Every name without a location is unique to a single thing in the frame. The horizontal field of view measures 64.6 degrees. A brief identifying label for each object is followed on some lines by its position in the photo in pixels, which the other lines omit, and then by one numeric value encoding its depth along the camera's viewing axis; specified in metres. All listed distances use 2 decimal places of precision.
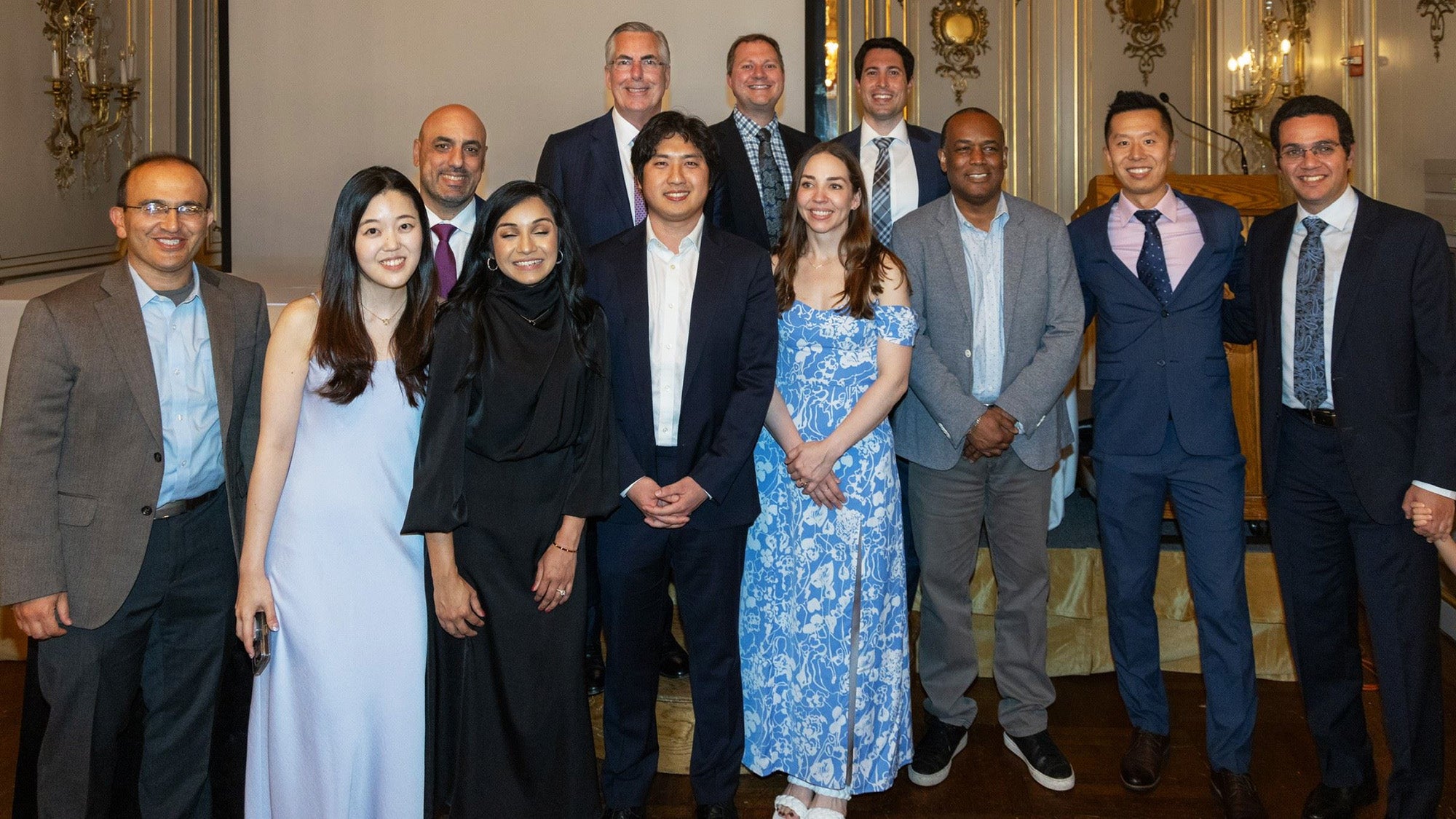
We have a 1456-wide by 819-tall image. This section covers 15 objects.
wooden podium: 3.66
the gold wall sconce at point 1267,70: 6.54
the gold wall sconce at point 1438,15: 4.80
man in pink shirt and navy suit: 2.89
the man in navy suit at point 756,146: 3.26
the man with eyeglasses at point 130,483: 2.29
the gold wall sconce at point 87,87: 5.14
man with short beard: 3.15
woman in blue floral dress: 2.73
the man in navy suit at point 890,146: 3.45
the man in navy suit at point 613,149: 3.19
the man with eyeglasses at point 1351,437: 2.60
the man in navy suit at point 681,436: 2.61
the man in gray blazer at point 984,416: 2.95
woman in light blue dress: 2.28
